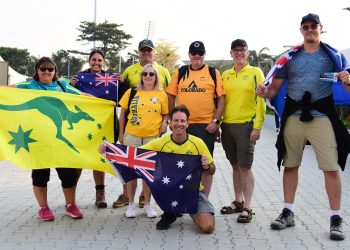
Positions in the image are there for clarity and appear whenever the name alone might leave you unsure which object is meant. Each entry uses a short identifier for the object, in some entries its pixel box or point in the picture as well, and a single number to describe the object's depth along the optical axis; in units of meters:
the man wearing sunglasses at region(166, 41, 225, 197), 5.80
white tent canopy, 34.97
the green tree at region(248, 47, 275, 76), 68.81
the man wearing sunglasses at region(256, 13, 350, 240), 5.09
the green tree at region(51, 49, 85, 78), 84.46
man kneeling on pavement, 5.26
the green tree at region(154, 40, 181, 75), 69.62
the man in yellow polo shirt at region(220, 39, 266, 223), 5.73
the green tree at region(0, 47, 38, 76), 81.19
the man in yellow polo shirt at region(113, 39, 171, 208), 6.37
